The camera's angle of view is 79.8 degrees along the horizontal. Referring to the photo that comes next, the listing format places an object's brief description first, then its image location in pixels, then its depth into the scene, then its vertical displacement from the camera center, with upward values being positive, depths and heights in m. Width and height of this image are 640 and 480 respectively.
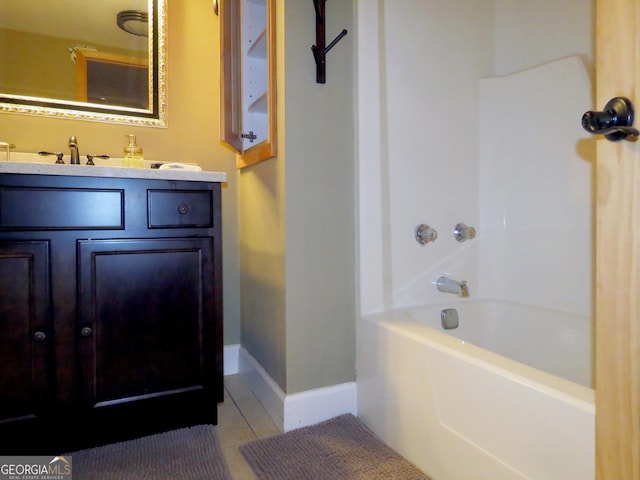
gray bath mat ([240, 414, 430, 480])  1.09 -0.67
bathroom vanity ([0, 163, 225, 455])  1.07 -0.20
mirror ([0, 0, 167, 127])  1.46 +0.72
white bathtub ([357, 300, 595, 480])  0.75 -0.41
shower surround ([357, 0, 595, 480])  1.29 +0.20
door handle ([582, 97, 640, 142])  0.51 +0.15
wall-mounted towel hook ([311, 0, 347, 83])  1.29 +0.65
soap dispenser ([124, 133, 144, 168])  1.55 +0.34
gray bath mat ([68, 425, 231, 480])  1.08 -0.66
